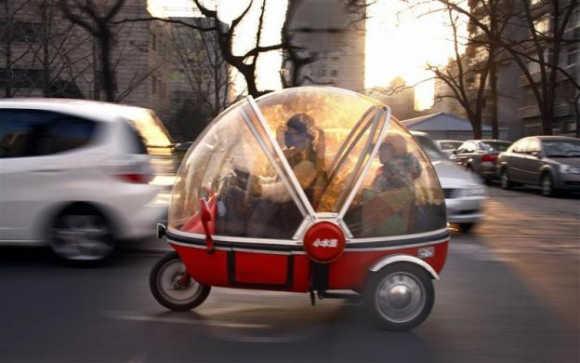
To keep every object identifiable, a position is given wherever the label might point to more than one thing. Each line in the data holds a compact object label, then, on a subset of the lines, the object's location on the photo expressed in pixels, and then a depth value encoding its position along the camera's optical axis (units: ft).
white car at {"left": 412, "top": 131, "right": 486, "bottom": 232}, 32.09
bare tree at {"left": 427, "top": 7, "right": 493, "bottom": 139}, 122.12
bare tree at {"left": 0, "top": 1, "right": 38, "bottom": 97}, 66.49
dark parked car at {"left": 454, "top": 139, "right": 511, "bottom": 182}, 71.61
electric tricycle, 16.51
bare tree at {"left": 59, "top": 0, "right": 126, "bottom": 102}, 52.21
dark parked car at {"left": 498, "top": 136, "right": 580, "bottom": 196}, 54.13
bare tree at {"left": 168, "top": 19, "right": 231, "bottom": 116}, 110.52
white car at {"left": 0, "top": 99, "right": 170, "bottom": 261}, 23.58
